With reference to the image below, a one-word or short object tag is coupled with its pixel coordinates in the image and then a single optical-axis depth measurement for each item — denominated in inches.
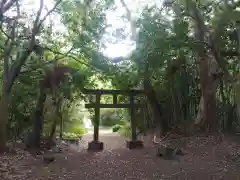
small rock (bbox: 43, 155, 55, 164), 150.0
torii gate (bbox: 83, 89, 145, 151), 194.5
